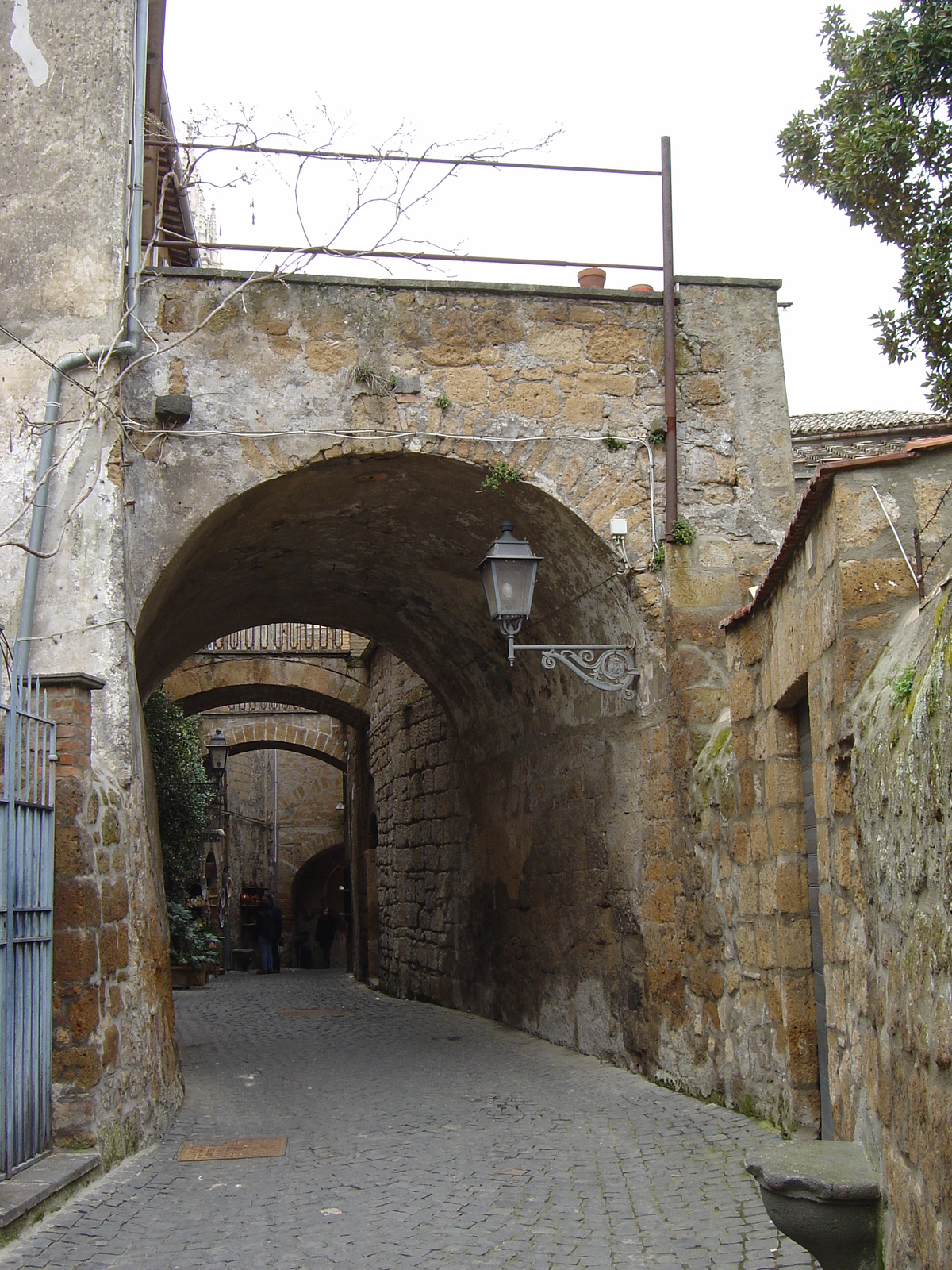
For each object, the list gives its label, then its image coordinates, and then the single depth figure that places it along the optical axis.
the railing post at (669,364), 6.50
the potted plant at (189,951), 13.70
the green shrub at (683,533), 6.47
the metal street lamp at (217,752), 17.86
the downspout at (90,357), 5.54
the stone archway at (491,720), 6.53
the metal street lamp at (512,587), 6.06
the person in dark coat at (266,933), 19.83
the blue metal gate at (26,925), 3.98
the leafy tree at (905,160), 8.10
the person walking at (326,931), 23.62
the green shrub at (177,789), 12.64
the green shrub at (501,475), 6.47
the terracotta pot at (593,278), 7.09
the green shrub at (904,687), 3.03
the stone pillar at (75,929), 4.48
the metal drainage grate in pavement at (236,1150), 4.90
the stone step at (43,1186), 3.62
